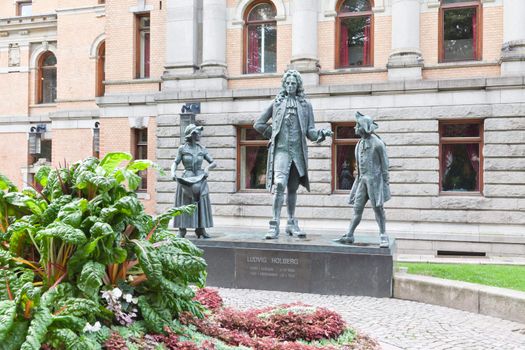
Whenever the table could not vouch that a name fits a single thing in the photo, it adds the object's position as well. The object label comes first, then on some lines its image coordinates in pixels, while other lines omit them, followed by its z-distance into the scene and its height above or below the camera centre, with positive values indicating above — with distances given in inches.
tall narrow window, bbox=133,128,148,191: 866.1 +32.9
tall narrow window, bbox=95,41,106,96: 1016.9 +184.1
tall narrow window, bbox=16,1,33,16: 1196.5 +343.1
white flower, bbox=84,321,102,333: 170.6 -50.2
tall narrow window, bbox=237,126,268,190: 783.7 +11.4
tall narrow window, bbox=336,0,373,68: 757.9 +187.3
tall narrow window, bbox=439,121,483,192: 693.9 +16.6
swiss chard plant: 165.5 -32.4
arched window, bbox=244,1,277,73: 799.7 +188.0
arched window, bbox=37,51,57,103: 1148.5 +187.8
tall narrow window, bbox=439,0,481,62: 716.7 +181.4
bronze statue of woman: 414.3 -13.2
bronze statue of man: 399.9 +23.0
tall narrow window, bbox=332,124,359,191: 741.3 +14.7
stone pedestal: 370.6 -67.7
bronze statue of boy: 364.8 +0.7
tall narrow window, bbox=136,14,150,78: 873.5 +192.4
